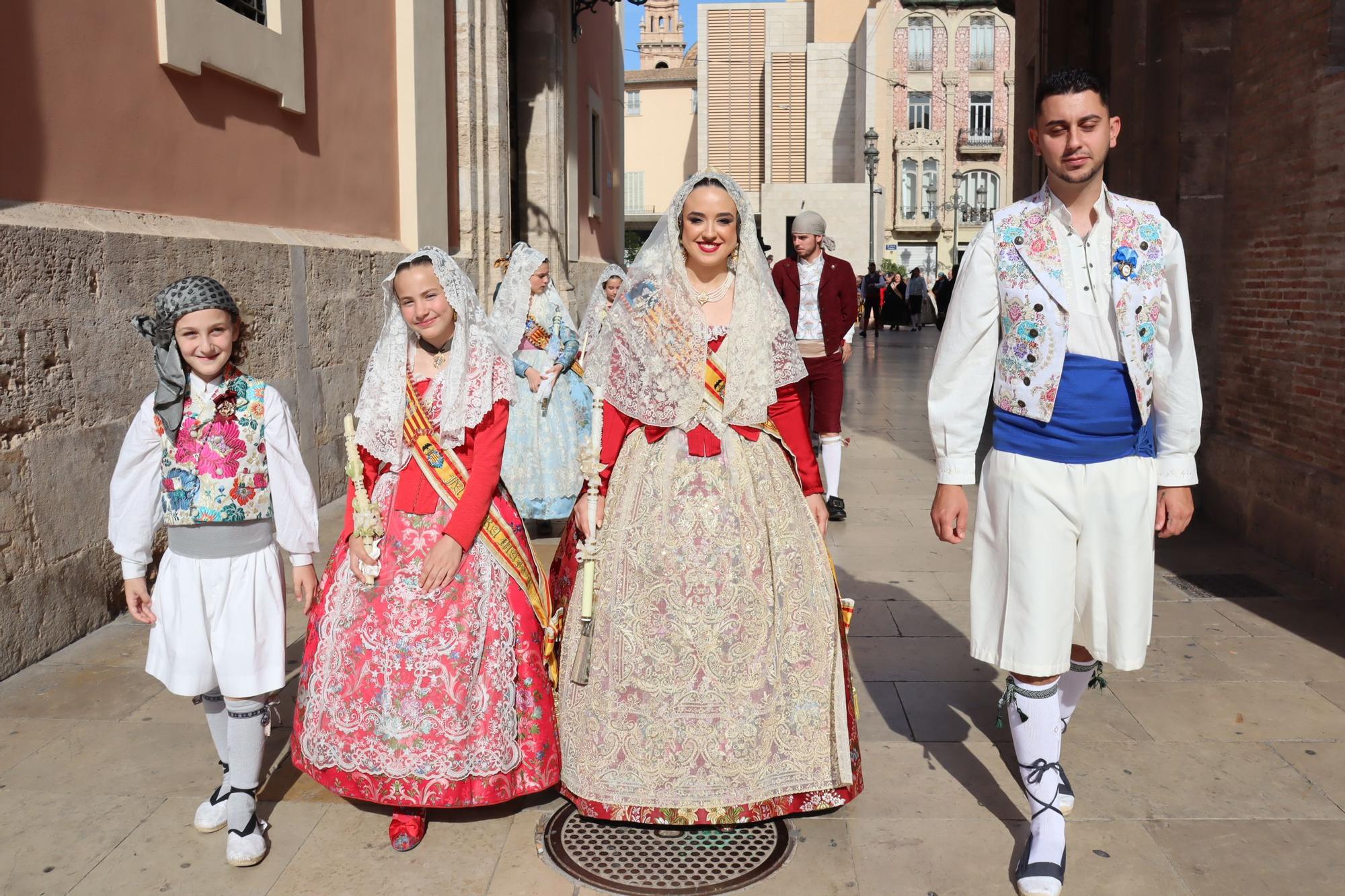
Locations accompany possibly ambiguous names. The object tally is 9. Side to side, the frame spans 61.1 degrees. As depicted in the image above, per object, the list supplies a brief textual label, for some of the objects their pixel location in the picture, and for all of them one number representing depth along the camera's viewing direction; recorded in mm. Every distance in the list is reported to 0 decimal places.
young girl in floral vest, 3230
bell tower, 80625
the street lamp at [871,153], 29969
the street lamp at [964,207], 46875
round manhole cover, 3186
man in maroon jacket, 7793
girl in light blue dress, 7160
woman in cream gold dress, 3326
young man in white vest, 3133
